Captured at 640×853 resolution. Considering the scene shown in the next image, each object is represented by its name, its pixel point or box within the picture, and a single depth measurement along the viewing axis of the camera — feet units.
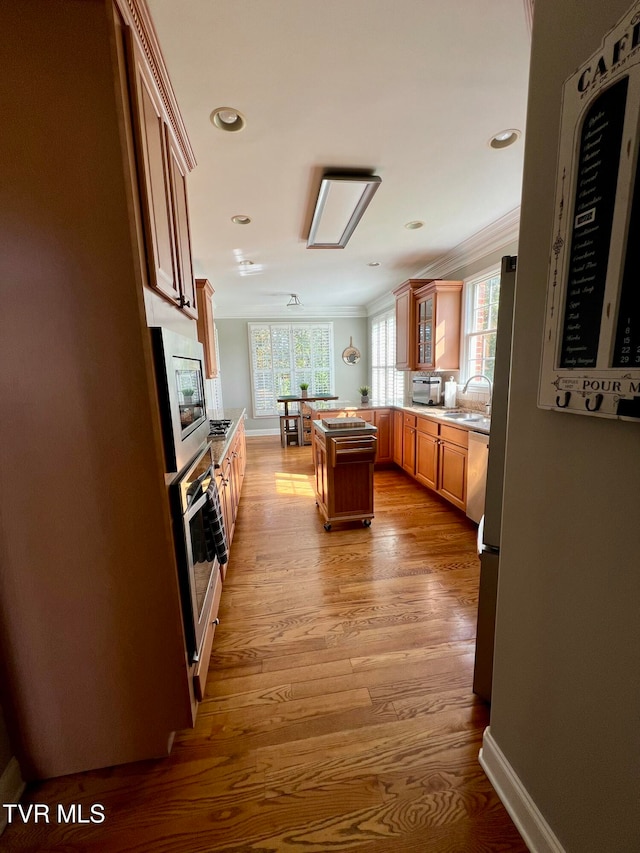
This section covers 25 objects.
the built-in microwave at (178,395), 3.52
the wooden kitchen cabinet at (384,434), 15.48
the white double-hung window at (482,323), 11.71
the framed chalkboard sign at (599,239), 2.09
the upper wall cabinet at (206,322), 11.50
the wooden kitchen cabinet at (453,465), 10.03
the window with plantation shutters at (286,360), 23.72
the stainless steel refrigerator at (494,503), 4.19
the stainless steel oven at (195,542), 3.97
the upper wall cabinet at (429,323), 13.03
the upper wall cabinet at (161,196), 3.37
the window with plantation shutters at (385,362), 20.14
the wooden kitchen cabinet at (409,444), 13.51
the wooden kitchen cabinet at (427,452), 11.69
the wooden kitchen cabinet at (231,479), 7.61
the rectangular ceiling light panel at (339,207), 7.68
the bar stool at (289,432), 20.52
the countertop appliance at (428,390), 13.96
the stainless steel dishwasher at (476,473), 9.08
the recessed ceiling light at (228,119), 5.63
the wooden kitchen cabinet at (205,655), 4.59
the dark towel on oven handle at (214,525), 5.26
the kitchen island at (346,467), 9.21
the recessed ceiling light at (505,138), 6.36
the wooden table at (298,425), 20.22
